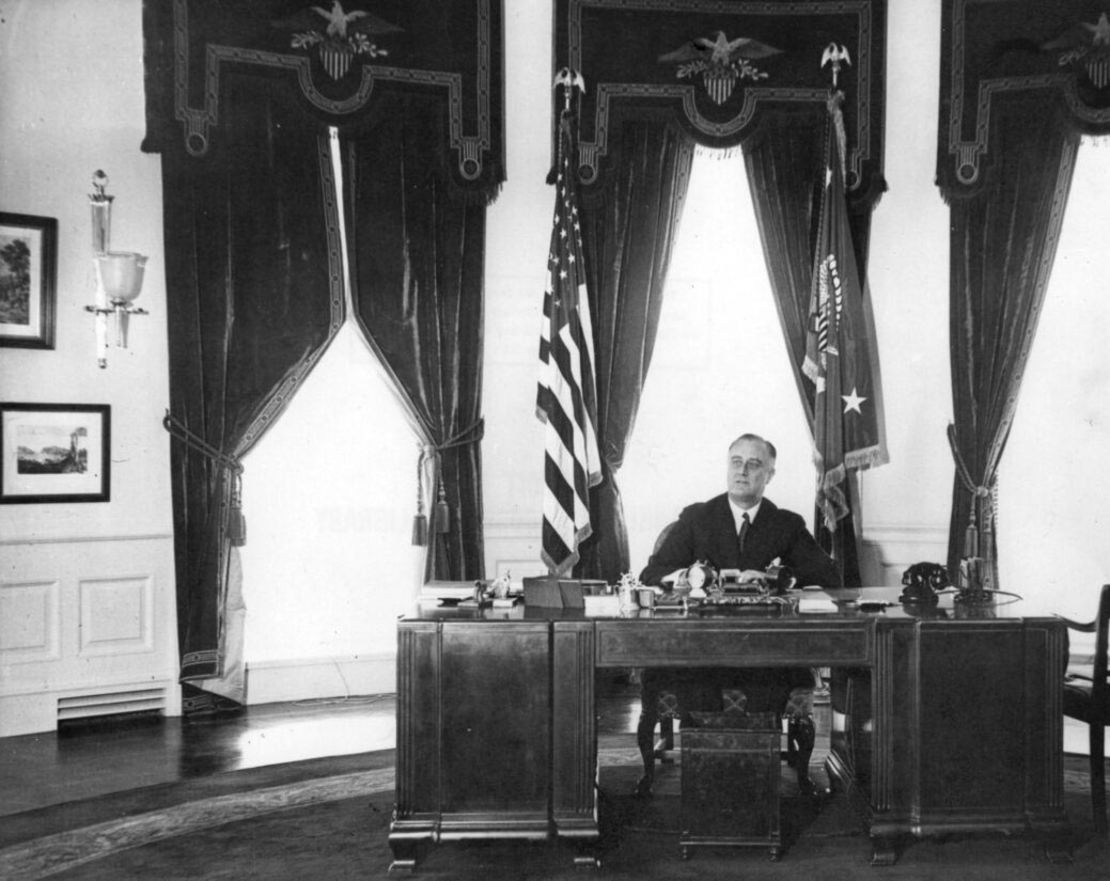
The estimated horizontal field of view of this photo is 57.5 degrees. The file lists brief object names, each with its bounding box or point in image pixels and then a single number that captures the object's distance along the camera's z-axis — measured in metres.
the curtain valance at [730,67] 5.82
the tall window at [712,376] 6.09
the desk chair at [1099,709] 3.54
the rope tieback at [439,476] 5.70
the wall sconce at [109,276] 4.88
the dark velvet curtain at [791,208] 5.91
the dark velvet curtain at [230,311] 5.34
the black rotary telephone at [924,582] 3.69
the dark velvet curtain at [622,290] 5.83
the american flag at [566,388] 4.85
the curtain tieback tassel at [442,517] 5.69
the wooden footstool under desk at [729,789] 3.40
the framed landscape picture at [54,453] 5.07
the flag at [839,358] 5.46
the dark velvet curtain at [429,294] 5.64
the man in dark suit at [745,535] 4.52
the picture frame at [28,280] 5.05
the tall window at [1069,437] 5.63
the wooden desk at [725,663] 3.40
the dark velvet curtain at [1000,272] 5.59
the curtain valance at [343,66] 5.23
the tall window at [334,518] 5.71
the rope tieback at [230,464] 5.33
